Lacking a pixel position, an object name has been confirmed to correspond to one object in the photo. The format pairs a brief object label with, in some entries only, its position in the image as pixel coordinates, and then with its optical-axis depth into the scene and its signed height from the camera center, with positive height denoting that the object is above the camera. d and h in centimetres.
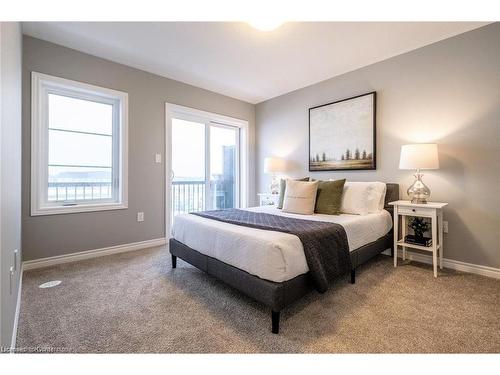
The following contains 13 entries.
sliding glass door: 387 +40
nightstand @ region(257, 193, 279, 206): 393 -21
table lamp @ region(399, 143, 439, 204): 237 +27
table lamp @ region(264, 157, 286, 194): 403 +37
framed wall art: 314 +76
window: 260 +50
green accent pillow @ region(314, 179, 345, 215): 273 -12
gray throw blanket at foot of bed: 166 -42
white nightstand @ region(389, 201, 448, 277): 231 -30
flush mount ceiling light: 176 +126
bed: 150 -51
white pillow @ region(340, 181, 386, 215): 271 -13
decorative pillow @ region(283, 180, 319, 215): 275 -13
